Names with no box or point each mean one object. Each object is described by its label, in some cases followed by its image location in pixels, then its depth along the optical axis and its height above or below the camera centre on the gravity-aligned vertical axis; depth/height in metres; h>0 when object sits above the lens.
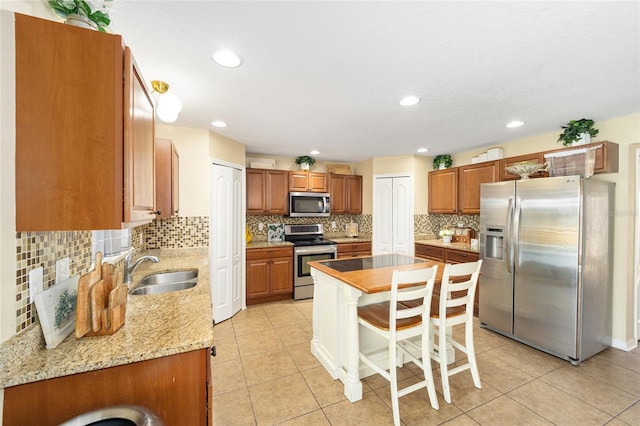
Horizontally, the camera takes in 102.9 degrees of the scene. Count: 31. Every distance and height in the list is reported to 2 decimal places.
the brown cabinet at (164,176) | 2.20 +0.30
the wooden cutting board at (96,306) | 1.11 -0.42
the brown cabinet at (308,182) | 4.45 +0.52
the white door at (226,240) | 3.22 -0.40
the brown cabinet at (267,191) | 4.15 +0.32
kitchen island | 1.95 -0.84
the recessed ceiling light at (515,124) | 2.79 +0.97
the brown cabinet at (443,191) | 4.04 +0.33
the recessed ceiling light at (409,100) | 2.21 +0.98
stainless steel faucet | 1.90 -0.44
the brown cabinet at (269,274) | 3.83 -0.99
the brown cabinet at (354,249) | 4.46 -0.69
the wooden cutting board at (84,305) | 1.08 -0.41
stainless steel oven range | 4.08 -0.74
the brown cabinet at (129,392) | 0.89 -0.70
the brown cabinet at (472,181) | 3.57 +0.44
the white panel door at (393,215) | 4.43 -0.07
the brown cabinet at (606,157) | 2.51 +0.55
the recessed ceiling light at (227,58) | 1.57 +0.97
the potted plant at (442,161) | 4.30 +0.84
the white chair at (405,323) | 1.71 -0.82
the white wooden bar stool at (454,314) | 1.88 -0.81
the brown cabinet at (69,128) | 0.87 +0.29
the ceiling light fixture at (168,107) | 1.66 +0.68
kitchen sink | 2.11 -0.63
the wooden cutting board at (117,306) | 1.14 -0.44
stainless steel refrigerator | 2.37 -0.53
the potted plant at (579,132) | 2.65 +0.83
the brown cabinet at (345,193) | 4.83 +0.33
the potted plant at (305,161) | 4.58 +0.89
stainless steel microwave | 4.41 +0.11
